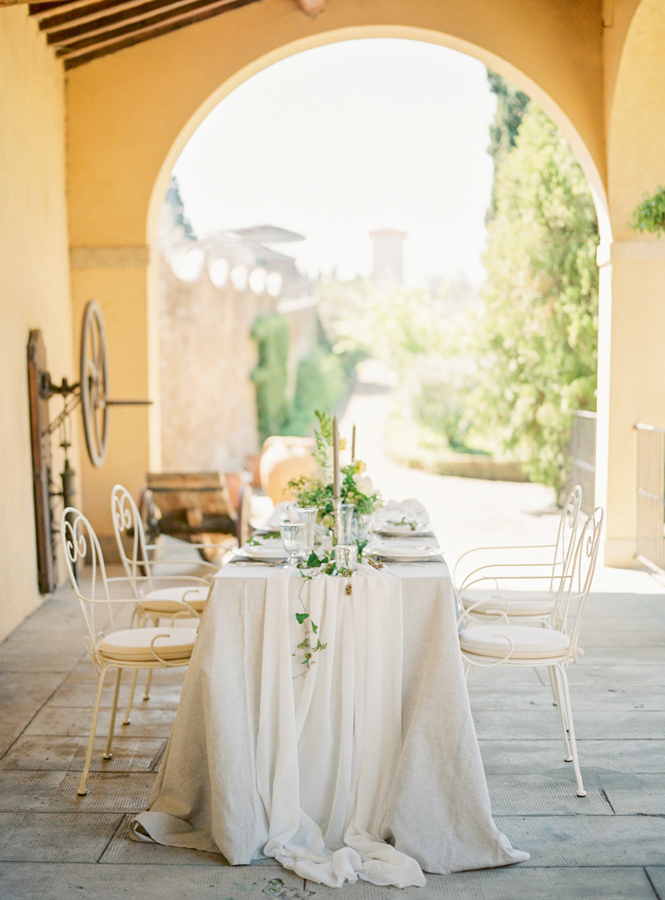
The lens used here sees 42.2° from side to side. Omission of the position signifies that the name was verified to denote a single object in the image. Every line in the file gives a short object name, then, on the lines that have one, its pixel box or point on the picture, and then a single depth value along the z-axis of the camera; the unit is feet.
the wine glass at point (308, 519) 9.56
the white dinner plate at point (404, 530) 11.50
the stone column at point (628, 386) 20.70
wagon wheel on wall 15.34
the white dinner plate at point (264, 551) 9.57
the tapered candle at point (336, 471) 8.87
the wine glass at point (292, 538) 9.31
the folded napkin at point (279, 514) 12.01
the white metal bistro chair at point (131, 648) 9.71
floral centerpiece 10.46
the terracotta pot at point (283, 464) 28.07
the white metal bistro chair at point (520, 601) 11.06
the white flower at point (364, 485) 10.53
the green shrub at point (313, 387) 49.80
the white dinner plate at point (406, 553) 9.64
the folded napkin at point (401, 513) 12.38
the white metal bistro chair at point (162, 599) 11.61
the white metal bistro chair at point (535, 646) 9.67
